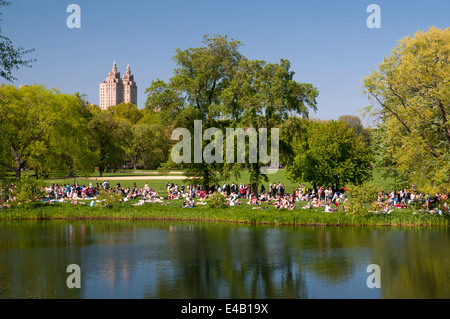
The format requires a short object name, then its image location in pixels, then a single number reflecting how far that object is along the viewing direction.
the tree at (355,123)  149.00
